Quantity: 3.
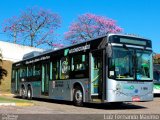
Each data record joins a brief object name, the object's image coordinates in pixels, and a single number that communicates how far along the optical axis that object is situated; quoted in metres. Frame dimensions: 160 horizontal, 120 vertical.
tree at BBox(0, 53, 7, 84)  25.11
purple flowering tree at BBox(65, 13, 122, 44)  31.06
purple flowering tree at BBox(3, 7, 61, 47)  35.29
